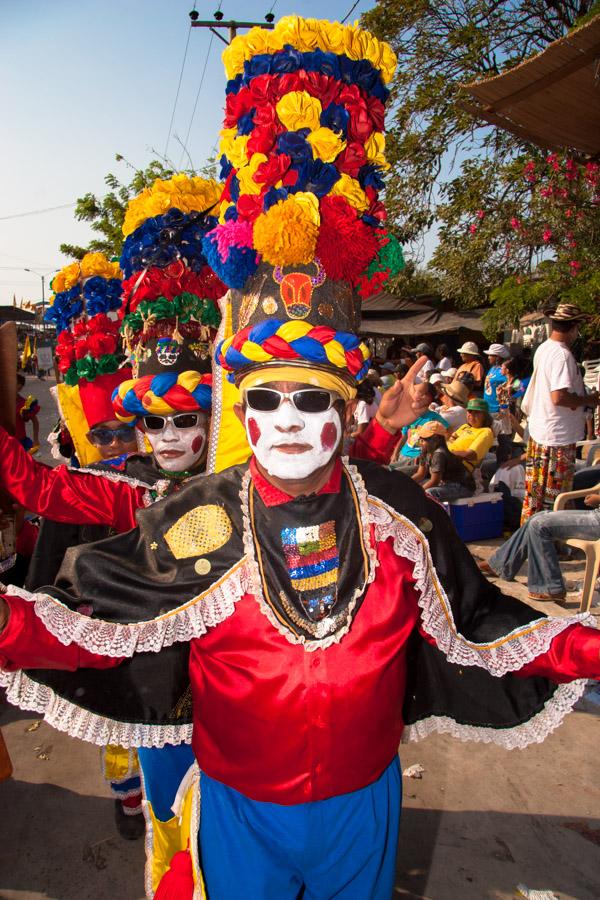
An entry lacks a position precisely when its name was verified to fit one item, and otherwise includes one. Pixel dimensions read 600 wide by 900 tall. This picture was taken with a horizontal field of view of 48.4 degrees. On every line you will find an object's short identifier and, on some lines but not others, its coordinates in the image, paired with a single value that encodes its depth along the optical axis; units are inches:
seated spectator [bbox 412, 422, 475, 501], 267.6
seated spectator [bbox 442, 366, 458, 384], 425.5
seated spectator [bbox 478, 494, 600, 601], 197.0
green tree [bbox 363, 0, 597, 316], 445.7
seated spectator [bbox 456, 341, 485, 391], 430.3
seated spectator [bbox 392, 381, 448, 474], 281.7
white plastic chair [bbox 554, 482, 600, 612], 190.7
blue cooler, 269.7
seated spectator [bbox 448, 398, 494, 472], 282.4
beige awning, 183.9
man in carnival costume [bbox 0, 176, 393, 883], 116.6
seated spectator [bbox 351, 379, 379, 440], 342.0
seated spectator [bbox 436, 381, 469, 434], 329.7
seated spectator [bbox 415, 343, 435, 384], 506.6
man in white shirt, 221.1
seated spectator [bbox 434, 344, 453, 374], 551.3
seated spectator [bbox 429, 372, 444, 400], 389.1
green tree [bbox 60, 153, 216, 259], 506.9
